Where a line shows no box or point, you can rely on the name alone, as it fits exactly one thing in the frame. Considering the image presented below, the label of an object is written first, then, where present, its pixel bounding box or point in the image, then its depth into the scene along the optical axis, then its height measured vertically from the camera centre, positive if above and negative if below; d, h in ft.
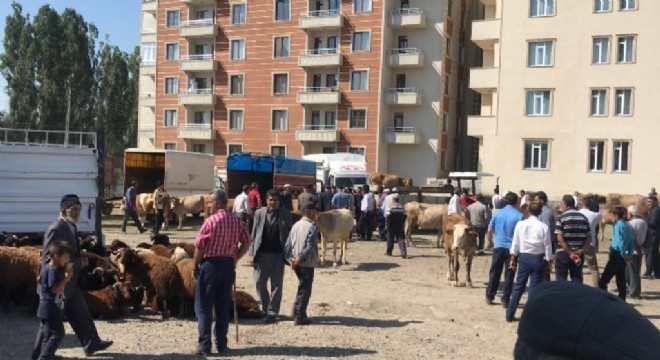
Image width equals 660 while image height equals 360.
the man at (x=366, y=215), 71.77 -4.94
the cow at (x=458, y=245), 42.50 -4.80
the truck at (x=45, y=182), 38.37 -1.22
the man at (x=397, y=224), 56.85 -4.62
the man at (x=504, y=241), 35.40 -3.68
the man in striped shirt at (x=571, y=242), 33.24 -3.36
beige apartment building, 108.68 +15.17
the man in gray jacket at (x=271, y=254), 30.91 -4.18
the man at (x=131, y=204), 69.67 -4.34
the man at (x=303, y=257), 30.45 -4.24
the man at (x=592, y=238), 37.52 -3.85
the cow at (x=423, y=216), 70.33 -4.75
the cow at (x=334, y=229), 52.13 -4.82
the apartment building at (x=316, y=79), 148.66 +23.40
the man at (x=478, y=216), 58.34 -3.74
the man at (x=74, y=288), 23.48 -4.70
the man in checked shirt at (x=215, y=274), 24.81 -4.27
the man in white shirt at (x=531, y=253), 31.42 -3.80
